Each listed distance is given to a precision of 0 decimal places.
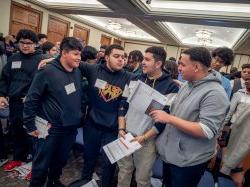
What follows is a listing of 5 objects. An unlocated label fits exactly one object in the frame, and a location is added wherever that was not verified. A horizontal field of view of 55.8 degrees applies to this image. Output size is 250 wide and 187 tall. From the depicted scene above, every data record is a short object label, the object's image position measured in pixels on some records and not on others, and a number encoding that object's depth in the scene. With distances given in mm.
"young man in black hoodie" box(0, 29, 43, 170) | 2539
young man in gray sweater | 1526
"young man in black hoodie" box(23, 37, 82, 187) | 1989
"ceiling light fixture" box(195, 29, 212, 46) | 8555
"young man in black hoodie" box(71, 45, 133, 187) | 2273
